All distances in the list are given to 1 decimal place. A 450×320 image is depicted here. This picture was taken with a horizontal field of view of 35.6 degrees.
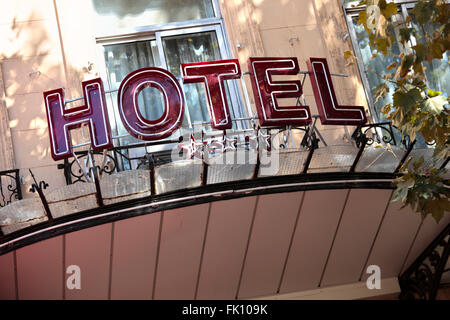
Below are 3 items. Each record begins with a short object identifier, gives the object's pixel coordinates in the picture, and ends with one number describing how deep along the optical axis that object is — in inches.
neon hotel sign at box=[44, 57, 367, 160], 278.5
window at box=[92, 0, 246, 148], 361.4
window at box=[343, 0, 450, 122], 378.0
